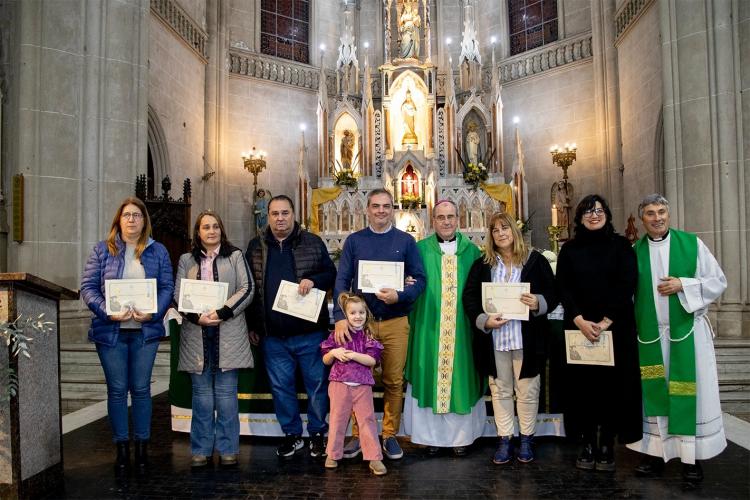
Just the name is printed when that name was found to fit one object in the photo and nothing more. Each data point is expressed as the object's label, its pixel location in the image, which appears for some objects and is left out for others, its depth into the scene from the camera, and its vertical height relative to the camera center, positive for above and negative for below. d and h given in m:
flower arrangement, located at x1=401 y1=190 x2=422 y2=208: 11.98 +1.36
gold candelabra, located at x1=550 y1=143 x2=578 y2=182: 11.74 +2.21
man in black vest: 4.10 -0.39
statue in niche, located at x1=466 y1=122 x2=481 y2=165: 13.34 +2.86
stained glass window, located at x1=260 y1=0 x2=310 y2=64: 14.84 +6.27
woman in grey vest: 3.89 -0.50
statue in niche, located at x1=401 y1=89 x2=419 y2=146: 13.24 +3.43
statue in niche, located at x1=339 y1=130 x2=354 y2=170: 13.73 +2.88
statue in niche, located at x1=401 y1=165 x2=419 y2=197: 12.79 +1.89
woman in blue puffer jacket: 3.78 -0.34
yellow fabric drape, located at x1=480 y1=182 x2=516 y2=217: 12.34 +1.58
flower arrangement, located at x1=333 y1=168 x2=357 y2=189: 12.43 +1.92
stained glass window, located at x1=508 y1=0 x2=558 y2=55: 14.30 +6.09
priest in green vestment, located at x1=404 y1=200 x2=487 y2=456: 4.20 -0.64
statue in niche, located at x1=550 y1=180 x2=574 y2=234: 12.77 +1.40
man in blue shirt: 4.05 -0.16
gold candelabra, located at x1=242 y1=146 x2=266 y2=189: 12.80 +2.35
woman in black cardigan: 3.96 -0.45
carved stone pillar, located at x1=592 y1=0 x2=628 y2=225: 12.33 +3.48
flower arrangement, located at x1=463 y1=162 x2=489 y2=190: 12.36 +1.96
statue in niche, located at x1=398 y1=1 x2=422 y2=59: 13.75 +5.62
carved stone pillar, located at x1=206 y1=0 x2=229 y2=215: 13.27 +3.76
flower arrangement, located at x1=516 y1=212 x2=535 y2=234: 11.08 +0.81
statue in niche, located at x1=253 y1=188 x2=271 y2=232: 13.16 +1.41
